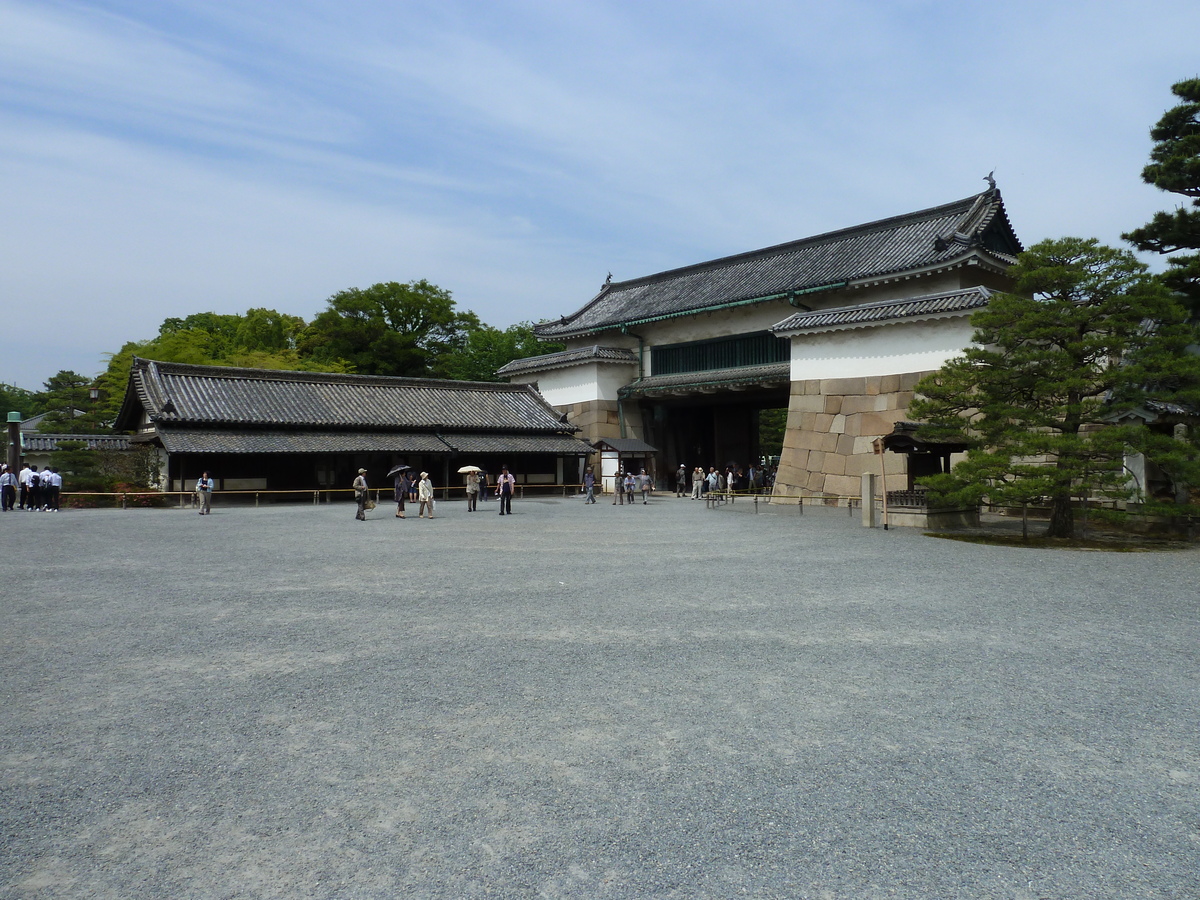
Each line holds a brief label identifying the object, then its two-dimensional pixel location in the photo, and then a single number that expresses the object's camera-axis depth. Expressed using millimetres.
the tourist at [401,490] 21369
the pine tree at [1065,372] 14336
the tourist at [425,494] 21484
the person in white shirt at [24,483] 23562
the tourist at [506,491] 22641
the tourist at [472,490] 23641
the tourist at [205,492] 22109
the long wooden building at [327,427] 27172
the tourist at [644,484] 29816
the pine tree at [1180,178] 16406
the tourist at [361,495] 20328
